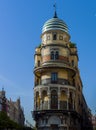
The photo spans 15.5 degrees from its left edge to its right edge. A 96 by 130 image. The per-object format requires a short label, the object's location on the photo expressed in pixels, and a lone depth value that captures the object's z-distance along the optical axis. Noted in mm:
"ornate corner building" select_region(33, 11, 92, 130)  72938
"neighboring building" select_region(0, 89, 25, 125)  106312
